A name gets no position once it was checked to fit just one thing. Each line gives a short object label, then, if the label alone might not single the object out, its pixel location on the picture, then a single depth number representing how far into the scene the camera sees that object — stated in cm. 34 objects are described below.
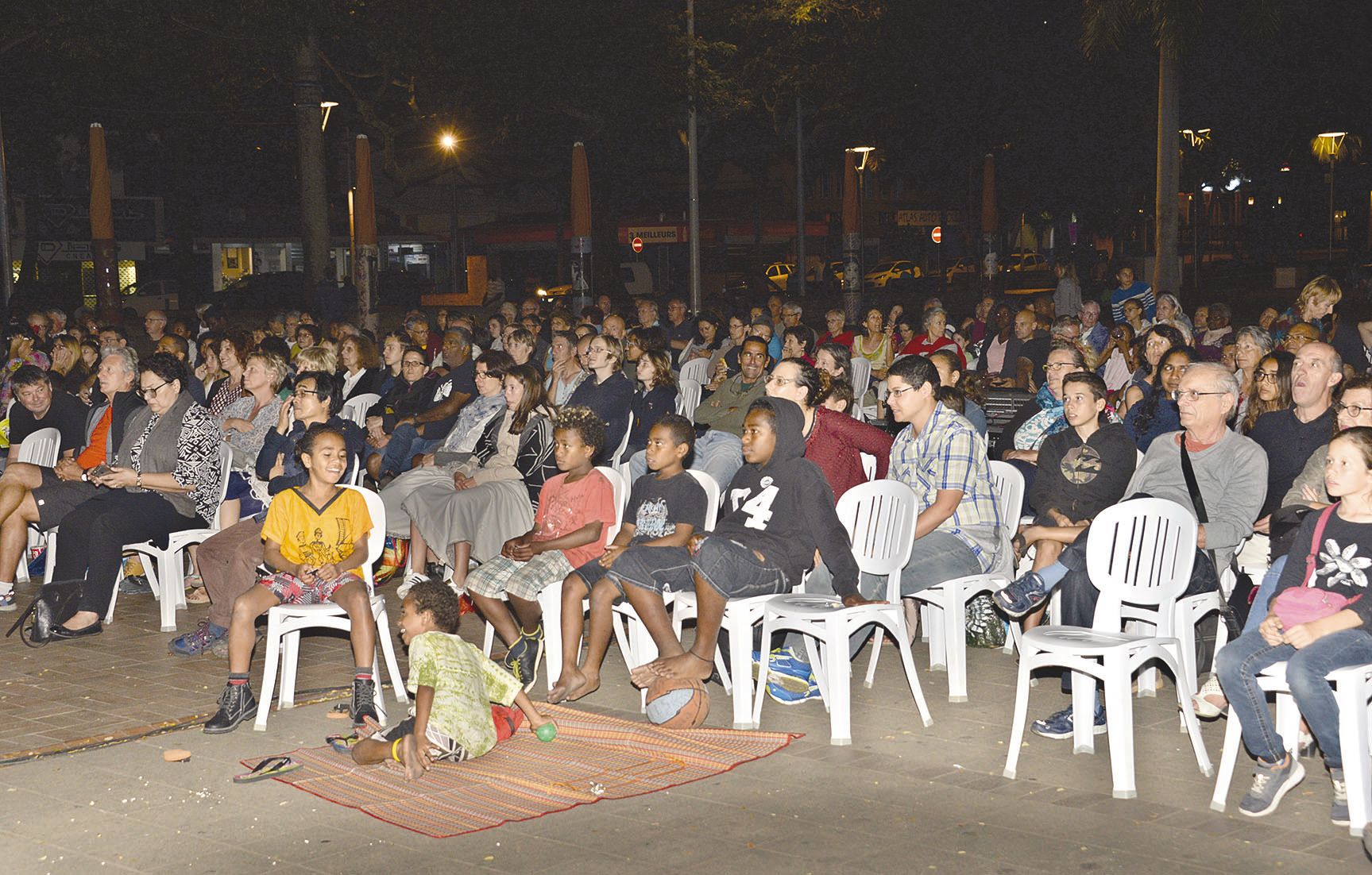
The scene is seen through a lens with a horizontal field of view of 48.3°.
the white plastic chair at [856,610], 623
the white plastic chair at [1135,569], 598
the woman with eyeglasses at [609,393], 999
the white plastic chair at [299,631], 663
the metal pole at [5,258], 2329
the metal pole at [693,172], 2631
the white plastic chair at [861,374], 1420
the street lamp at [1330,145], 3419
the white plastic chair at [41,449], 985
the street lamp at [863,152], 2891
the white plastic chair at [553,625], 712
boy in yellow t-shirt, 663
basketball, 637
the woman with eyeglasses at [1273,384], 727
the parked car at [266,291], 3956
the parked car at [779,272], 5000
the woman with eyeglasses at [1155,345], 949
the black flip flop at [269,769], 586
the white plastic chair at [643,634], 721
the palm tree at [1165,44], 2073
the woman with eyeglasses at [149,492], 851
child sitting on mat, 589
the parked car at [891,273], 5275
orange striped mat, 545
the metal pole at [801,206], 3612
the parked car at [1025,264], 5538
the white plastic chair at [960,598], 675
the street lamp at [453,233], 4254
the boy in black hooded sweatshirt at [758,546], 645
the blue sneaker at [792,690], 686
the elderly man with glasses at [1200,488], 622
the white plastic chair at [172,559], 869
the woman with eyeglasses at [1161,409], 843
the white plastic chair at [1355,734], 495
